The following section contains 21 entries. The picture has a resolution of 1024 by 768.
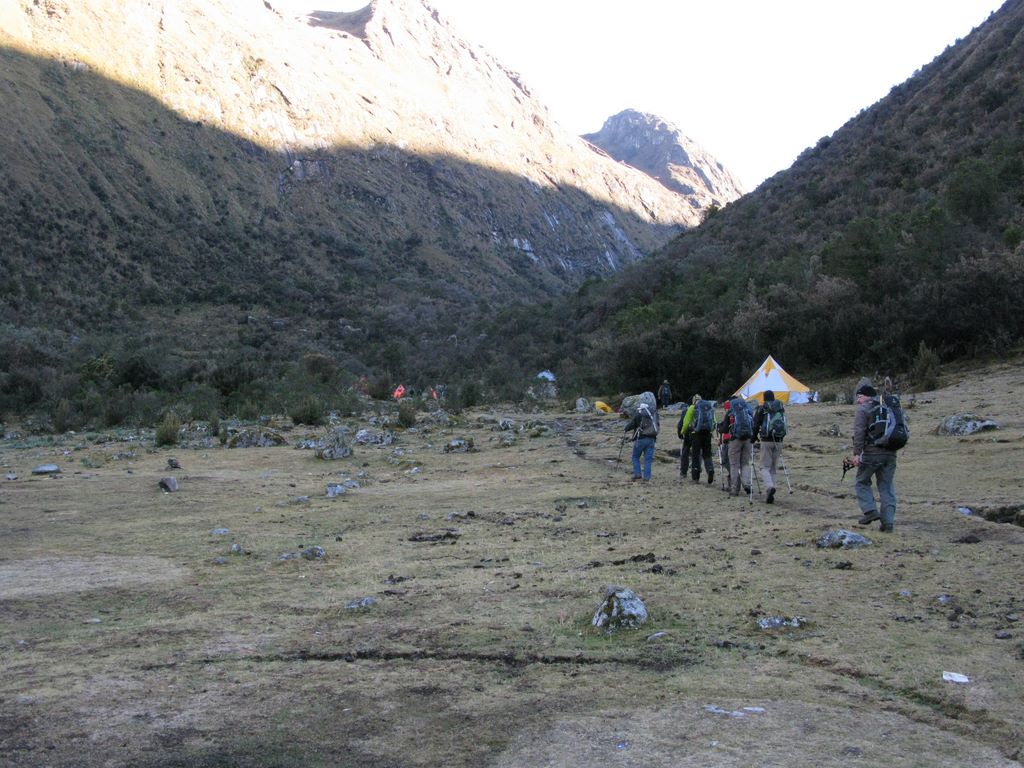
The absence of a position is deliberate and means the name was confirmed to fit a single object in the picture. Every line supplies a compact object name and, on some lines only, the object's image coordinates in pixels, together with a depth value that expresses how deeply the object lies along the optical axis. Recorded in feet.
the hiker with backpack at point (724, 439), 41.28
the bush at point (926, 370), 79.82
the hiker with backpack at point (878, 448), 28.22
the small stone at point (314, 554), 27.37
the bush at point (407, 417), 83.71
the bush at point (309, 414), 85.87
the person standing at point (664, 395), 96.12
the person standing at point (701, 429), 44.32
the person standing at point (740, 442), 39.46
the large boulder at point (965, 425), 49.51
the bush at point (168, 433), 68.23
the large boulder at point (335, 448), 58.29
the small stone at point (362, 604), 20.89
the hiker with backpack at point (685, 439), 45.27
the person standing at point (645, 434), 45.37
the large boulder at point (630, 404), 84.66
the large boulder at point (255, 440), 68.13
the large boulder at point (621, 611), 18.70
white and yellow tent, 85.81
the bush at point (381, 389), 121.08
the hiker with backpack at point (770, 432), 36.94
